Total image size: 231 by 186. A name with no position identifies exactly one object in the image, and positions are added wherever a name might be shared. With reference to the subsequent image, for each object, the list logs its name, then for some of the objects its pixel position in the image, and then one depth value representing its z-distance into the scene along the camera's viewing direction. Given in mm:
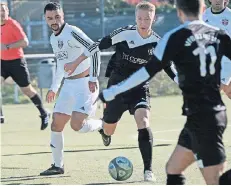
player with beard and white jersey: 16156
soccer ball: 14137
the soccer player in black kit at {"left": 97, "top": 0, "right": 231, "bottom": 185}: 10167
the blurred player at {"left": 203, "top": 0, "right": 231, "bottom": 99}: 19751
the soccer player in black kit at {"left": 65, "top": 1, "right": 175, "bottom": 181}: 14913
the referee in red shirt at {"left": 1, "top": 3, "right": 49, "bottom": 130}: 23835
